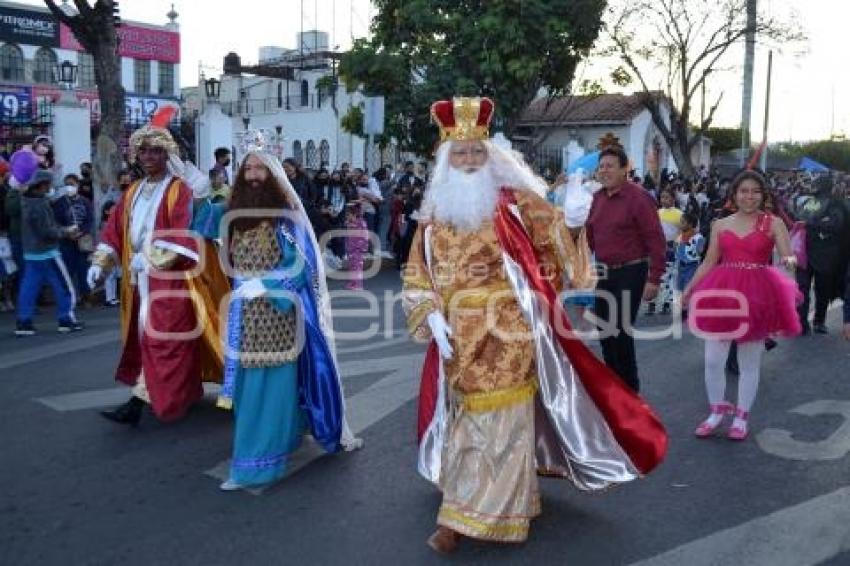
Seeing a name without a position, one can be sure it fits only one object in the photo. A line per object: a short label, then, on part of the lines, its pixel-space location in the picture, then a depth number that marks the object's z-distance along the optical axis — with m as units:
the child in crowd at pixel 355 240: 13.85
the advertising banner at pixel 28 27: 38.56
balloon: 9.75
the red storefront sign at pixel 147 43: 42.06
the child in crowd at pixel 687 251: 10.85
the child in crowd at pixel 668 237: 10.74
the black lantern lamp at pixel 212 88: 21.25
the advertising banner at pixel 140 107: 37.06
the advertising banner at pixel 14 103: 30.85
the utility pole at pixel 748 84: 19.72
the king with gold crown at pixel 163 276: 5.78
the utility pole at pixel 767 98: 26.70
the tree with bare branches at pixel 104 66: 13.30
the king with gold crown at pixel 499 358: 3.99
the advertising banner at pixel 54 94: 31.05
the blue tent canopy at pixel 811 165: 13.92
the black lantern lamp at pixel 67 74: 21.20
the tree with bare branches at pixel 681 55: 31.62
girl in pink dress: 5.63
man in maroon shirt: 6.23
